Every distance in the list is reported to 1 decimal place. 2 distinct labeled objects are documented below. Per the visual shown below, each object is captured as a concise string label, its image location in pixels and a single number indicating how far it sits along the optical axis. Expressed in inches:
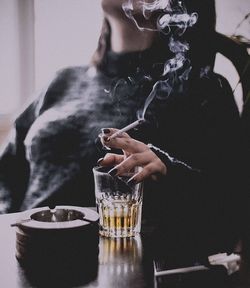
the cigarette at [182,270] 48.0
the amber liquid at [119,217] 62.3
